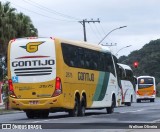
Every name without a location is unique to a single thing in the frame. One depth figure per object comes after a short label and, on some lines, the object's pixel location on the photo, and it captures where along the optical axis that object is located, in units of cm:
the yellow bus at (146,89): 6938
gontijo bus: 2569
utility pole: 6088
